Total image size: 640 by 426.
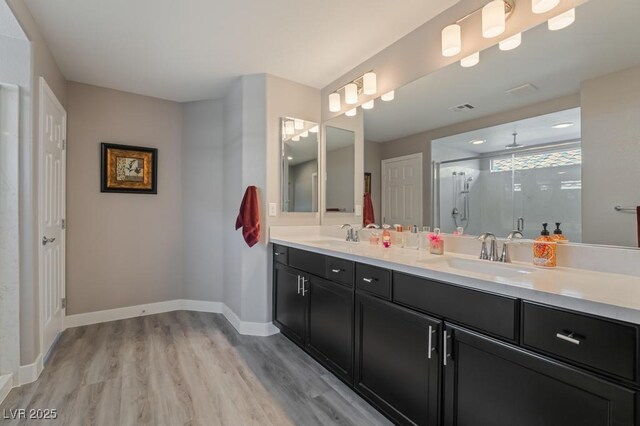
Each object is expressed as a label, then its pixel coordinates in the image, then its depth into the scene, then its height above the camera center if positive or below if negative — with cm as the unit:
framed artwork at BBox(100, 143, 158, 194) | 312 +46
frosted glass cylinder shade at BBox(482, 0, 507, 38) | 159 +101
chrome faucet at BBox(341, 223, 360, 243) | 266 -21
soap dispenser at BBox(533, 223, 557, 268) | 145 -19
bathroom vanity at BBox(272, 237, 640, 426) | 90 -53
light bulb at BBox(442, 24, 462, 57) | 180 +102
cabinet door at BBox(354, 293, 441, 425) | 137 -75
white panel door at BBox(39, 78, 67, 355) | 223 -2
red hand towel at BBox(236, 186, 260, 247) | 272 -6
